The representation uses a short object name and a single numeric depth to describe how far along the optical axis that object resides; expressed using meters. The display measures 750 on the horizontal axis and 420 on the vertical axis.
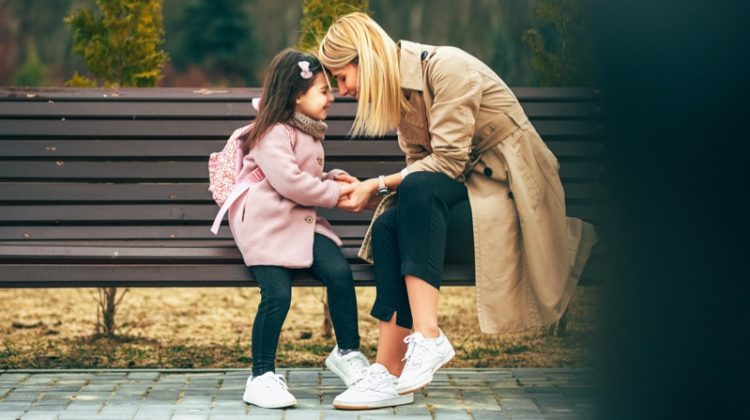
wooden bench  4.57
